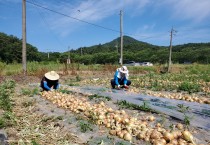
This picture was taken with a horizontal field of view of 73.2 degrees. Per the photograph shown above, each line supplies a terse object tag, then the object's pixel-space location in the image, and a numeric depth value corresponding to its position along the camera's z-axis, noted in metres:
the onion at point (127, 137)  1.93
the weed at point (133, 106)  2.78
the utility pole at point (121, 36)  13.00
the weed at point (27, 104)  3.42
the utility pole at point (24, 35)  8.05
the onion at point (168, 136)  1.86
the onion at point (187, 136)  1.83
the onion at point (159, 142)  1.79
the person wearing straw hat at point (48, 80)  4.47
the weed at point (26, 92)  4.39
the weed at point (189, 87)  5.38
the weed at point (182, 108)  2.74
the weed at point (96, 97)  3.59
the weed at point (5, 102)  3.15
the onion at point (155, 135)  1.88
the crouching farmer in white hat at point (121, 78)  5.23
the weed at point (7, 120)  2.35
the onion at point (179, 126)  2.16
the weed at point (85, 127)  2.19
